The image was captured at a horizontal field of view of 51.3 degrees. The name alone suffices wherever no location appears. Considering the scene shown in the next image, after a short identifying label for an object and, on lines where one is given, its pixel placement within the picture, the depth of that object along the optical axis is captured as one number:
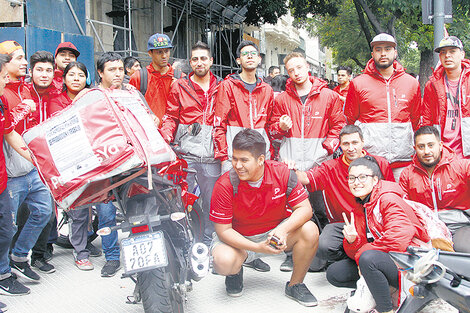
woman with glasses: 3.22
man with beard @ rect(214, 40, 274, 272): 4.73
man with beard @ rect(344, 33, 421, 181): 4.61
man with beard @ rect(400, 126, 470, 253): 3.83
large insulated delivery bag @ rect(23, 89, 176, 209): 2.70
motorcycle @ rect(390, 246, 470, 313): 2.38
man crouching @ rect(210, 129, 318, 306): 3.74
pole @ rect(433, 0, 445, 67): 5.53
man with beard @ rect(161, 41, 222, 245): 4.85
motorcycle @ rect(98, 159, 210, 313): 2.89
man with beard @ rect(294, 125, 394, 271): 4.03
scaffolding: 12.50
